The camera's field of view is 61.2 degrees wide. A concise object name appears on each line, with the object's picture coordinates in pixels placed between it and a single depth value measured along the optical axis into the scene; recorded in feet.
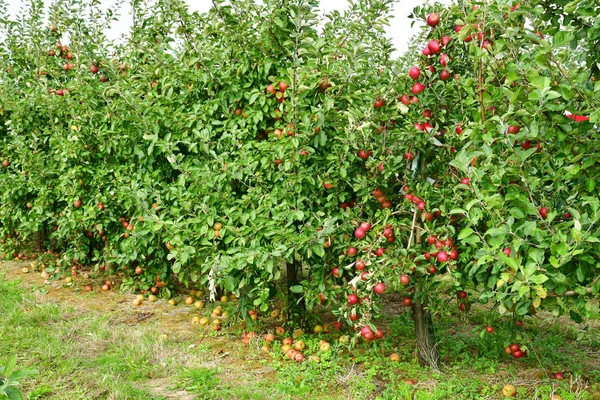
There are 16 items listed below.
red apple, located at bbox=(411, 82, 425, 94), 10.54
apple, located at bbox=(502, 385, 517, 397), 10.71
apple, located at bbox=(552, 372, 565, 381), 11.47
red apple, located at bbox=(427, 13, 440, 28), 10.42
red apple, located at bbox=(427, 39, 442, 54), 10.47
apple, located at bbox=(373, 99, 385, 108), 11.00
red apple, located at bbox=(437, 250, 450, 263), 10.25
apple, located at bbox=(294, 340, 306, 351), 12.94
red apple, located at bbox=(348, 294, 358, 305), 11.13
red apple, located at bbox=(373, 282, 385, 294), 10.52
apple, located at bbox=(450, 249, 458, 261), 10.37
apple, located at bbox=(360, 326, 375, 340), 10.53
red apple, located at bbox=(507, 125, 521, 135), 9.39
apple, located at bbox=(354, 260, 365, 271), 10.76
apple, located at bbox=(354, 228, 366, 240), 11.29
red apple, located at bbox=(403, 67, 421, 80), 10.60
